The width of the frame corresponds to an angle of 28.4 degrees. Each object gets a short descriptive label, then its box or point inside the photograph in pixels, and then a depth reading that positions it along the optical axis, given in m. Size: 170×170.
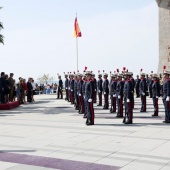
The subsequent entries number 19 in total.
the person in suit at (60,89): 26.19
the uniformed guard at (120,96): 14.23
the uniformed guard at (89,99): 12.07
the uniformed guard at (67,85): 22.98
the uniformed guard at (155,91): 13.98
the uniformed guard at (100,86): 20.34
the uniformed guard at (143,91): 16.19
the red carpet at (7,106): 19.02
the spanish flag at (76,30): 31.05
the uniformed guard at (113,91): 15.47
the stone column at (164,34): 29.34
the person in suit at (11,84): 21.13
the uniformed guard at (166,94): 12.14
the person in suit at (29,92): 24.61
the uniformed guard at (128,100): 12.20
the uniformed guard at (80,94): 15.53
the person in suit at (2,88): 19.67
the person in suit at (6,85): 19.86
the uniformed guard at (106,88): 17.75
